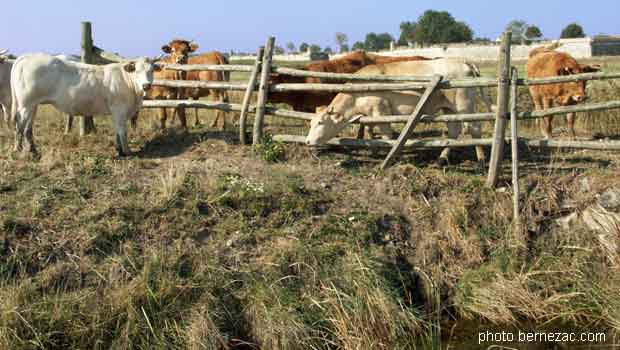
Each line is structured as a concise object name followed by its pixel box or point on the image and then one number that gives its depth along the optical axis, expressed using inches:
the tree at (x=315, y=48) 3576.3
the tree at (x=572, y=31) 3449.8
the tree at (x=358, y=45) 3680.1
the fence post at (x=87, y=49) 457.3
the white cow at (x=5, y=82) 430.9
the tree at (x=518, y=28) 3547.0
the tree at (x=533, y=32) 3374.3
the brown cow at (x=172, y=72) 494.6
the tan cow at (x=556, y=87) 455.2
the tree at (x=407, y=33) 3494.1
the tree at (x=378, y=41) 4078.0
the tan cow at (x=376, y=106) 388.5
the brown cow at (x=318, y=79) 460.4
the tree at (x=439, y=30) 3299.7
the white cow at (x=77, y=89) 373.4
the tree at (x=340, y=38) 4042.8
